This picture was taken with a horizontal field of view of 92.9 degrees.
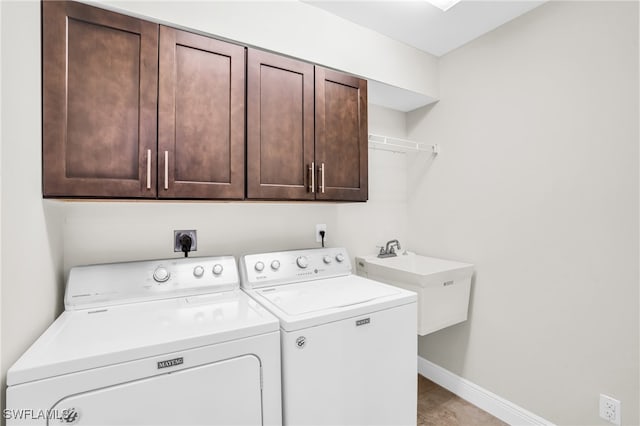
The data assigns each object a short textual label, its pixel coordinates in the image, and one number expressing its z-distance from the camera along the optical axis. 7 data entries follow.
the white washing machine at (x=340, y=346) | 1.20
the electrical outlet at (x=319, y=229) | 2.17
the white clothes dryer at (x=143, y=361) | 0.87
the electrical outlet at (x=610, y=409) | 1.50
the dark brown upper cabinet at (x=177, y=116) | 1.16
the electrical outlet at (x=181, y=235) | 1.68
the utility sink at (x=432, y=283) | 1.89
